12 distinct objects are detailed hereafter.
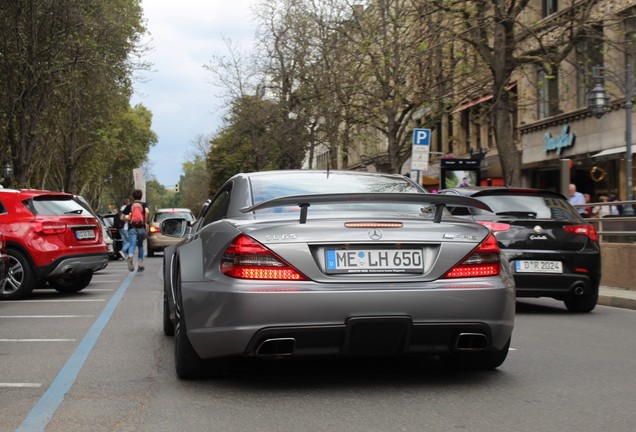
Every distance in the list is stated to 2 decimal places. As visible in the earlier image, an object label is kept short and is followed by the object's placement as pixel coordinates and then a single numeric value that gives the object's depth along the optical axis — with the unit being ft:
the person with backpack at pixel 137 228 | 64.44
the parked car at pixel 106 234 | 49.48
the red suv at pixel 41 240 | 41.75
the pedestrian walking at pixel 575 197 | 59.93
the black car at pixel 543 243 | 34.55
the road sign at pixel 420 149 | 69.31
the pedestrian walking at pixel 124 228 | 69.46
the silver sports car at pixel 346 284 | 17.35
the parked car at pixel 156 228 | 97.14
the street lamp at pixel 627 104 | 67.05
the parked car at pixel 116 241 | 90.33
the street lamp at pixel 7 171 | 113.37
